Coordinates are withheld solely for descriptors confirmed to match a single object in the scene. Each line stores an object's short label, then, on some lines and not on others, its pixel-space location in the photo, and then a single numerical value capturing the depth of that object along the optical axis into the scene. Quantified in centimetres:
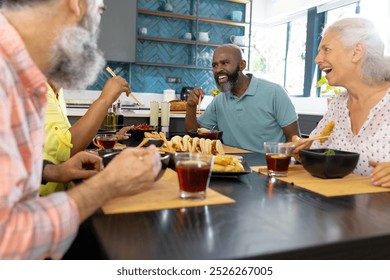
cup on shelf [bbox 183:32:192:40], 631
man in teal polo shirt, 287
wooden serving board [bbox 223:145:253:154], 199
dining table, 73
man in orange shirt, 70
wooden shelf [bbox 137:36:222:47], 601
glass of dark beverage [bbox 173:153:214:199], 104
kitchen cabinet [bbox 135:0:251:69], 616
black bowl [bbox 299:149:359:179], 133
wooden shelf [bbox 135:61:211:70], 607
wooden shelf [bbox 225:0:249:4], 664
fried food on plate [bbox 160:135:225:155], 174
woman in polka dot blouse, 170
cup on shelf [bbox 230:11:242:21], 659
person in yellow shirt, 164
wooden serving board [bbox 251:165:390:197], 120
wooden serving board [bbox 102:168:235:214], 96
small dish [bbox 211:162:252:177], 131
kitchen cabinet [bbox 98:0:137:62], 561
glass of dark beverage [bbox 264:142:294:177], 140
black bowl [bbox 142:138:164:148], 190
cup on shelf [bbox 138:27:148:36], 601
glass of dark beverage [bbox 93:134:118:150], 196
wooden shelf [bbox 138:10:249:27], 600
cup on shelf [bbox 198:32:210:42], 636
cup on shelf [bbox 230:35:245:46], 656
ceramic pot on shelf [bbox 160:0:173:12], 612
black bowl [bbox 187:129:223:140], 205
